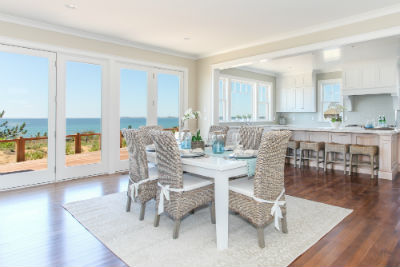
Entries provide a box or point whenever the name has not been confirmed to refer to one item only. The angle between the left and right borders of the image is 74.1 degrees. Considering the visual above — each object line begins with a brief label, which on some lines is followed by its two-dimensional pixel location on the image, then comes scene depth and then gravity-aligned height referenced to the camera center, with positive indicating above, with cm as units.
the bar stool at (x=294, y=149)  589 -37
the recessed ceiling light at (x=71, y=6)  363 +174
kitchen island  476 -12
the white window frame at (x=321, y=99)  848 +108
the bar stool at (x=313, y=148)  552 -32
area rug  208 -97
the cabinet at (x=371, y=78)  665 +146
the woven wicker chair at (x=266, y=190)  221 -51
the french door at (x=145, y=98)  539 +74
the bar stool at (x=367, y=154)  479 -41
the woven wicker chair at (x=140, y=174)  280 -46
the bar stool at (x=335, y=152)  512 -38
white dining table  220 -45
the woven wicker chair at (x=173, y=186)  238 -51
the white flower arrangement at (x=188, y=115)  323 +21
